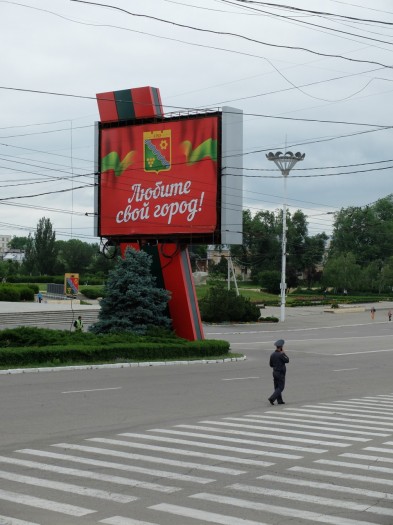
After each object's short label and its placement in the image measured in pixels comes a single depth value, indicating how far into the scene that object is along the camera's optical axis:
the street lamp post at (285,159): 66.06
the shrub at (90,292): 87.50
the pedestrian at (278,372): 19.45
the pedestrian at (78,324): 39.40
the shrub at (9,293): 72.88
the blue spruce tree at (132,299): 35.75
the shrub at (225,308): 67.31
